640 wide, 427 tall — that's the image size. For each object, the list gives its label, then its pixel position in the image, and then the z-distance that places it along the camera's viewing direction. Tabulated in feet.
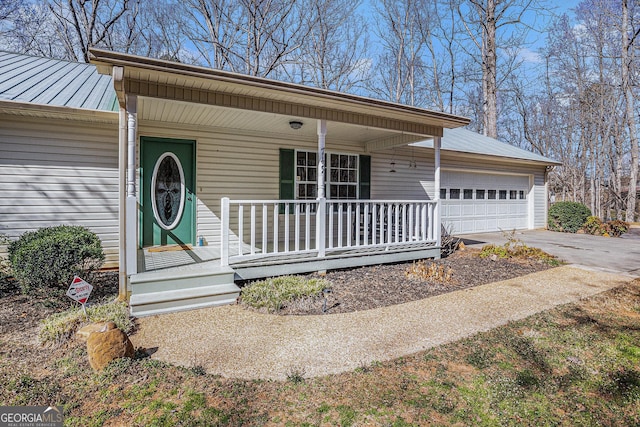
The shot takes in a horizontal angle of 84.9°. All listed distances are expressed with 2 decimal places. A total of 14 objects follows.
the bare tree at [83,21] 43.42
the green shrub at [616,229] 38.11
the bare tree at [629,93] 51.39
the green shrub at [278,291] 14.12
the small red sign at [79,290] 11.57
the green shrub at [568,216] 40.81
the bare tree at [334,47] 48.13
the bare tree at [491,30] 56.03
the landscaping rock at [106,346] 8.91
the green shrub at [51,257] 13.57
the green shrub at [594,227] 39.01
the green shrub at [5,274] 16.01
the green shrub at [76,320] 10.98
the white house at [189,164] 14.20
